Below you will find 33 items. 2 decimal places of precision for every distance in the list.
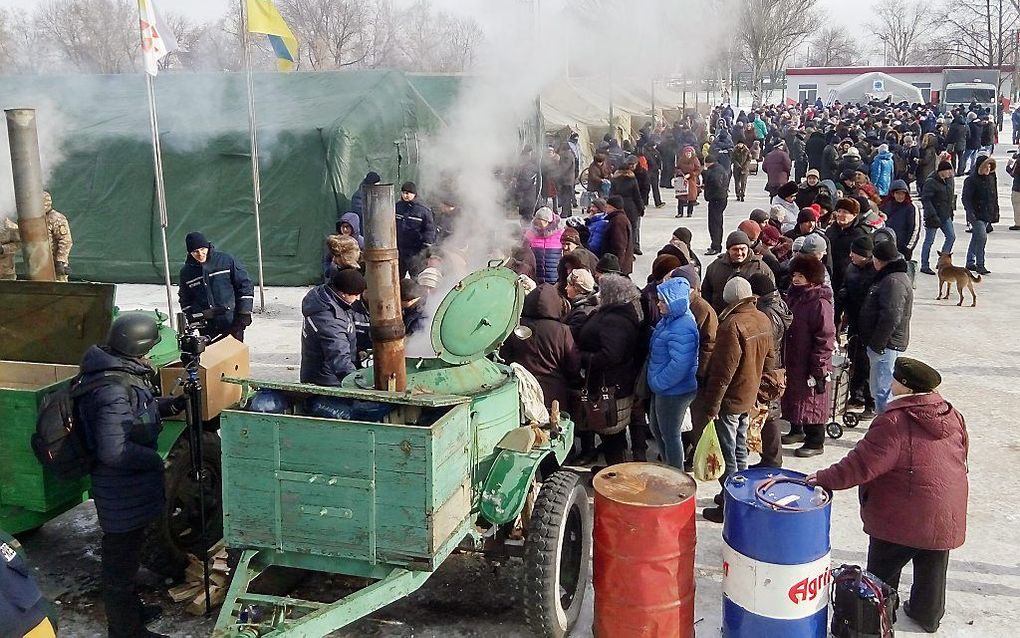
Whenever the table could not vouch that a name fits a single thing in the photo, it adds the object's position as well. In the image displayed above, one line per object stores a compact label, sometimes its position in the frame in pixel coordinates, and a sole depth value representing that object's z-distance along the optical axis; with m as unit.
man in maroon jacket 4.28
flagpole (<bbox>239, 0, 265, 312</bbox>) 10.71
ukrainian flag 10.60
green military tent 12.55
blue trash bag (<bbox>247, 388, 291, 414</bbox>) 4.19
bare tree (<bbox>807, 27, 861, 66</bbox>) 108.00
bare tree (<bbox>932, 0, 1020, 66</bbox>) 64.75
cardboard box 5.09
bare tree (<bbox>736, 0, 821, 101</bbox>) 40.69
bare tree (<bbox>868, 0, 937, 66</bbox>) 95.56
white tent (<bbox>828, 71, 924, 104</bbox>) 47.91
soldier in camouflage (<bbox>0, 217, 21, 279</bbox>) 9.69
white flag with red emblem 9.34
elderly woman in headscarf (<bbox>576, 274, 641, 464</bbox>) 6.25
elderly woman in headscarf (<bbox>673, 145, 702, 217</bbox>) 18.52
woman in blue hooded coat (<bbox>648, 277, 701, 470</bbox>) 5.84
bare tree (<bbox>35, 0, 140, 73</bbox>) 23.91
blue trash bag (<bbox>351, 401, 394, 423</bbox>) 4.29
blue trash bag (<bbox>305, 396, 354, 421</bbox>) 4.26
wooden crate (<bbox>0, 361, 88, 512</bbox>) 4.91
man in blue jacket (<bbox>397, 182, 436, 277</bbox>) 10.76
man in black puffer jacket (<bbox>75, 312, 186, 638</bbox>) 4.38
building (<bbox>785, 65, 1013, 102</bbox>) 51.12
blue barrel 4.03
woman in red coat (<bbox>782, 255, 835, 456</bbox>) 6.55
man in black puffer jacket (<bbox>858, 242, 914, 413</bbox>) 6.84
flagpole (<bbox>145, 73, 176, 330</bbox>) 9.54
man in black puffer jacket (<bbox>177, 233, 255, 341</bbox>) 7.68
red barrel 4.20
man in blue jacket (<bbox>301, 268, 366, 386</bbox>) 5.85
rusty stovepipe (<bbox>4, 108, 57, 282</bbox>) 7.09
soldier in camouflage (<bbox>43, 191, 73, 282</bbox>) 9.77
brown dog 11.35
